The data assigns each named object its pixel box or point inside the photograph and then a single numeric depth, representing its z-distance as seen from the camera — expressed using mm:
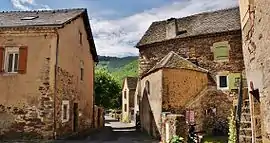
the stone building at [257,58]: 5965
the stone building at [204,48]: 21094
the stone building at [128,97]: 46050
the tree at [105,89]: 42906
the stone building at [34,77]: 15086
